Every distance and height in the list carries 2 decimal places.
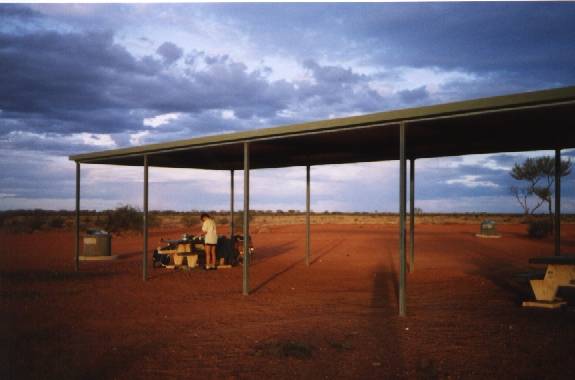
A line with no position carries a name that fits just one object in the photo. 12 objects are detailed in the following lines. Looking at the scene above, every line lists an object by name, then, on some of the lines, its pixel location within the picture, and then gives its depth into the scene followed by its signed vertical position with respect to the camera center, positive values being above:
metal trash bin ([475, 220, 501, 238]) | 31.53 -1.12
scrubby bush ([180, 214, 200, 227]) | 45.62 -1.10
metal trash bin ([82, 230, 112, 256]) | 19.86 -1.29
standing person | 15.19 -0.86
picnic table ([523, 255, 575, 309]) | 9.26 -1.17
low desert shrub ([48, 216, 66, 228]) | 42.93 -1.23
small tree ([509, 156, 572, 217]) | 47.09 +3.19
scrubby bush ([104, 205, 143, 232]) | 37.03 -0.78
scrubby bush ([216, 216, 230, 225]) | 50.70 -1.14
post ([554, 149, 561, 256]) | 12.04 +0.28
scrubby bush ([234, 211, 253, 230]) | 42.01 -0.96
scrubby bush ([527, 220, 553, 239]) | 30.03 -1.02
